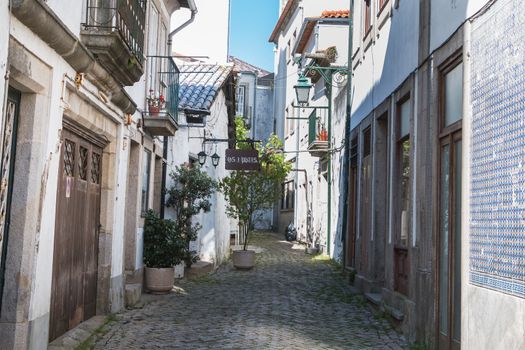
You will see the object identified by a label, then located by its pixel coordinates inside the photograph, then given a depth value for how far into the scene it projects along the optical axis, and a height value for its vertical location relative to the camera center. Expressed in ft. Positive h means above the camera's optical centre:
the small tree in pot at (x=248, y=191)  57.11 +3.05
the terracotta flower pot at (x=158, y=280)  37.50 -3.19
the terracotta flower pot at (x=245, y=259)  54.65 -2.66
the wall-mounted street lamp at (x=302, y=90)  50.52 +10.56
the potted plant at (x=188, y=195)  44.68 +1.99
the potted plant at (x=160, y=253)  37.60 -1.68
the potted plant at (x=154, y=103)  35.78 +6.59
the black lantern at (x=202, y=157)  49.06 +5.05
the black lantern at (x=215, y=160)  51.47 +5.17
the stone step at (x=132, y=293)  32.50 -3.54
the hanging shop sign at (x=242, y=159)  51.75 +5.25
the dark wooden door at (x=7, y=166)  17.42 +1.39
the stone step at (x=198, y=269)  47.16 -3.23
